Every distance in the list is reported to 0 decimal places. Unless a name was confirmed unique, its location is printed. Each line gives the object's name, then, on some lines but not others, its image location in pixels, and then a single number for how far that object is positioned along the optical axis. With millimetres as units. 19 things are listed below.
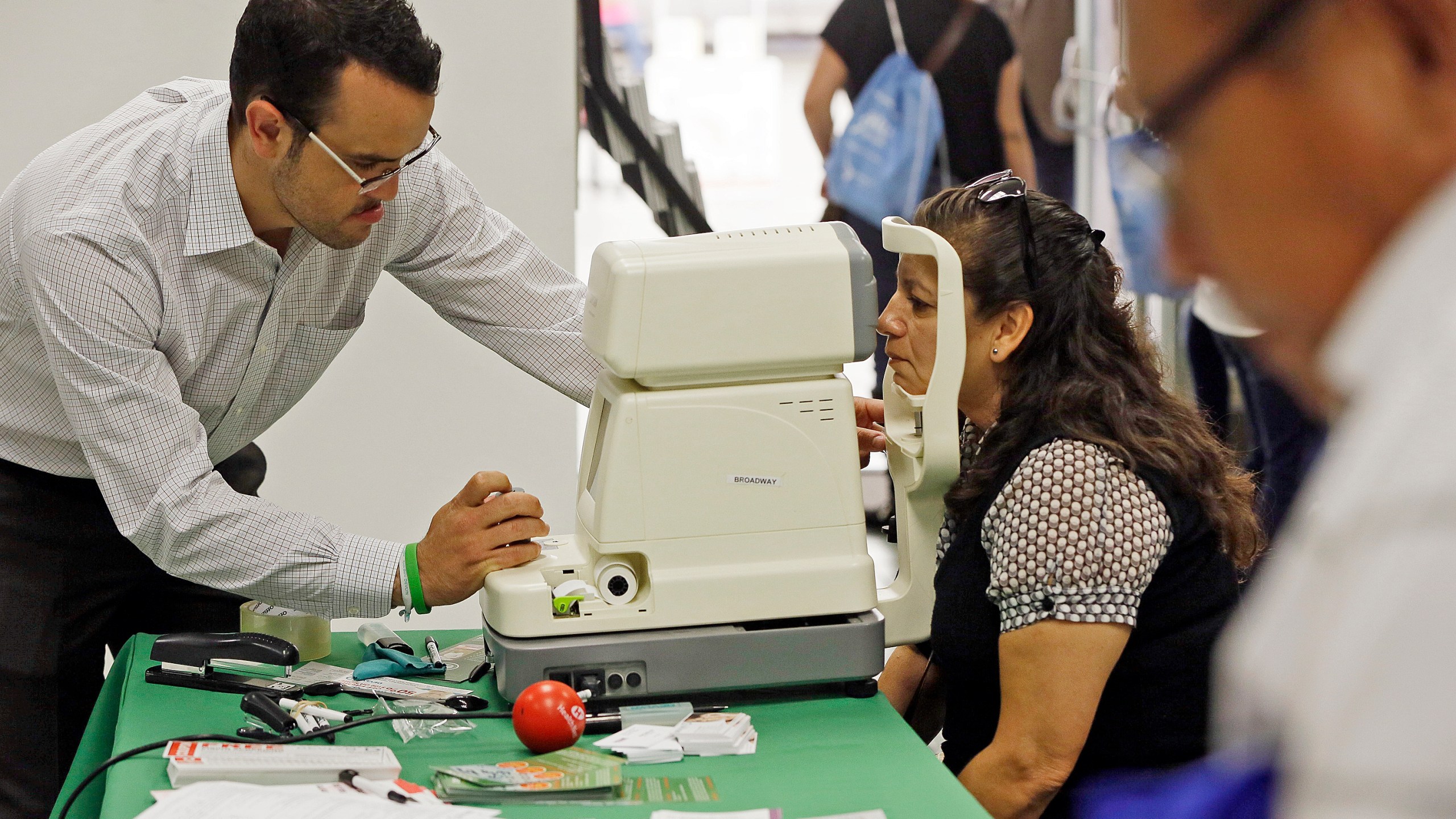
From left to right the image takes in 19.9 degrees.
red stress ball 3862
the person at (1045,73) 6475
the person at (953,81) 6432
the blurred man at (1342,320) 1482
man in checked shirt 4063
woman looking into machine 3939
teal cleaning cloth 4096
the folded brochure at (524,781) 3784
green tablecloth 3781
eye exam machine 3975
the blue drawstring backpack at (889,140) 6482
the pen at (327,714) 3940
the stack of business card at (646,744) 3868
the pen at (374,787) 3765
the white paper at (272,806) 3701
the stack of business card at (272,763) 3790
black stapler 4050
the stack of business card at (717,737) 3889
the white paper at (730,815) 3750
